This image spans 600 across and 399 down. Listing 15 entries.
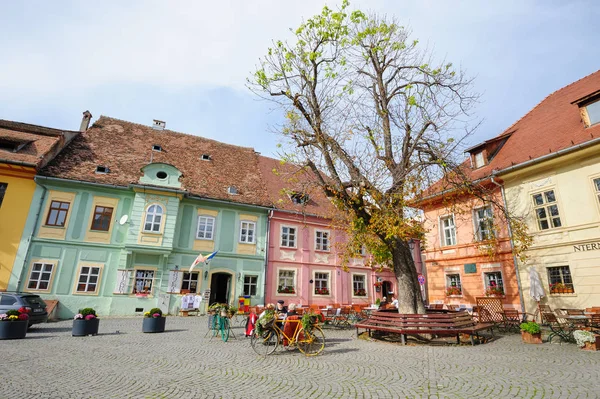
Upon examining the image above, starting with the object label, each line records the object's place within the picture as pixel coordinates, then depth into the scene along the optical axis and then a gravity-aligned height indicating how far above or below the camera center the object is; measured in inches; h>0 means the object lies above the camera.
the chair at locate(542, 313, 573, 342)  380.8 -36.3
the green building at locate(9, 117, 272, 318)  682.8 +136.1
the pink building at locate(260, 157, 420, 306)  868.6 +85.1
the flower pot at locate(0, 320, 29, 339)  391.9 -48.4
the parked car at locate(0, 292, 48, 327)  486.9 -23.1
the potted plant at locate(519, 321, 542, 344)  383.9 -37.5
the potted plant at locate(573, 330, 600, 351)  331.3 -38.0
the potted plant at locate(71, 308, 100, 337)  429.7 -44.0
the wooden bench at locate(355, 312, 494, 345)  379.6 -30.7
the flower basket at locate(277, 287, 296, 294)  850.1 +11.9
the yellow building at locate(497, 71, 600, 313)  488.4 +164.5
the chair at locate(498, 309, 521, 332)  503.2 -31.7
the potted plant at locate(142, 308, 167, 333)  465.1 -42.4
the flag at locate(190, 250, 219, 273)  669.3 +68.3
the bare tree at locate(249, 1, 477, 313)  440.1 +203.1
